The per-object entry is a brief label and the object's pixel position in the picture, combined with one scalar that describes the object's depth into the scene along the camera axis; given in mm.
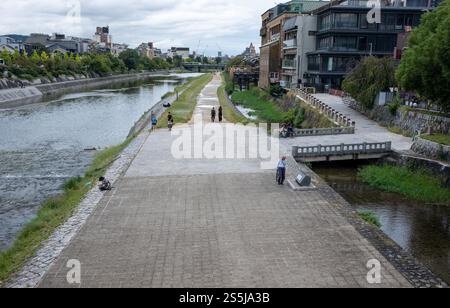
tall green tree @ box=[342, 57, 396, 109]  35250
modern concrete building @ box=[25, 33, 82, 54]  140750
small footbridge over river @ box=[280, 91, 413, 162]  25219
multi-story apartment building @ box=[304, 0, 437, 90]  49156
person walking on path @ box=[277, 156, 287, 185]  18328
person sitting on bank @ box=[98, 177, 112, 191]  18016
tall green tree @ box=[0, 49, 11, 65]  92812
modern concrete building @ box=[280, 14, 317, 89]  55719
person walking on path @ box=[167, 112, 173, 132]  33031
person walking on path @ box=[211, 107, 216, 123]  36719
